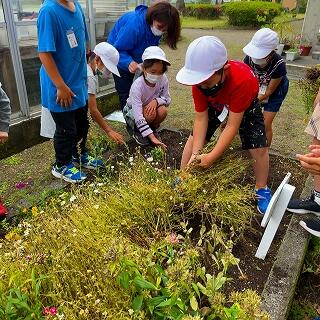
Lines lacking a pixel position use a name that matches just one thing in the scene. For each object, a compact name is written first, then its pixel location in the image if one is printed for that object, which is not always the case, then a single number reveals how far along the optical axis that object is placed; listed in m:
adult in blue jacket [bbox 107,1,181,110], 3.16
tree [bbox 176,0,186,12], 21.53
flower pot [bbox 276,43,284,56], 7.84
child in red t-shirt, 2.02
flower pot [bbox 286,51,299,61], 7.52
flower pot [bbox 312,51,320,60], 7.71
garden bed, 1.37
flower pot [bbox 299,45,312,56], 7.93
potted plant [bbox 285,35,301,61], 7.54
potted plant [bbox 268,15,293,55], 7.91
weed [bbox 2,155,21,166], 3.29
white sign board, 1.81
